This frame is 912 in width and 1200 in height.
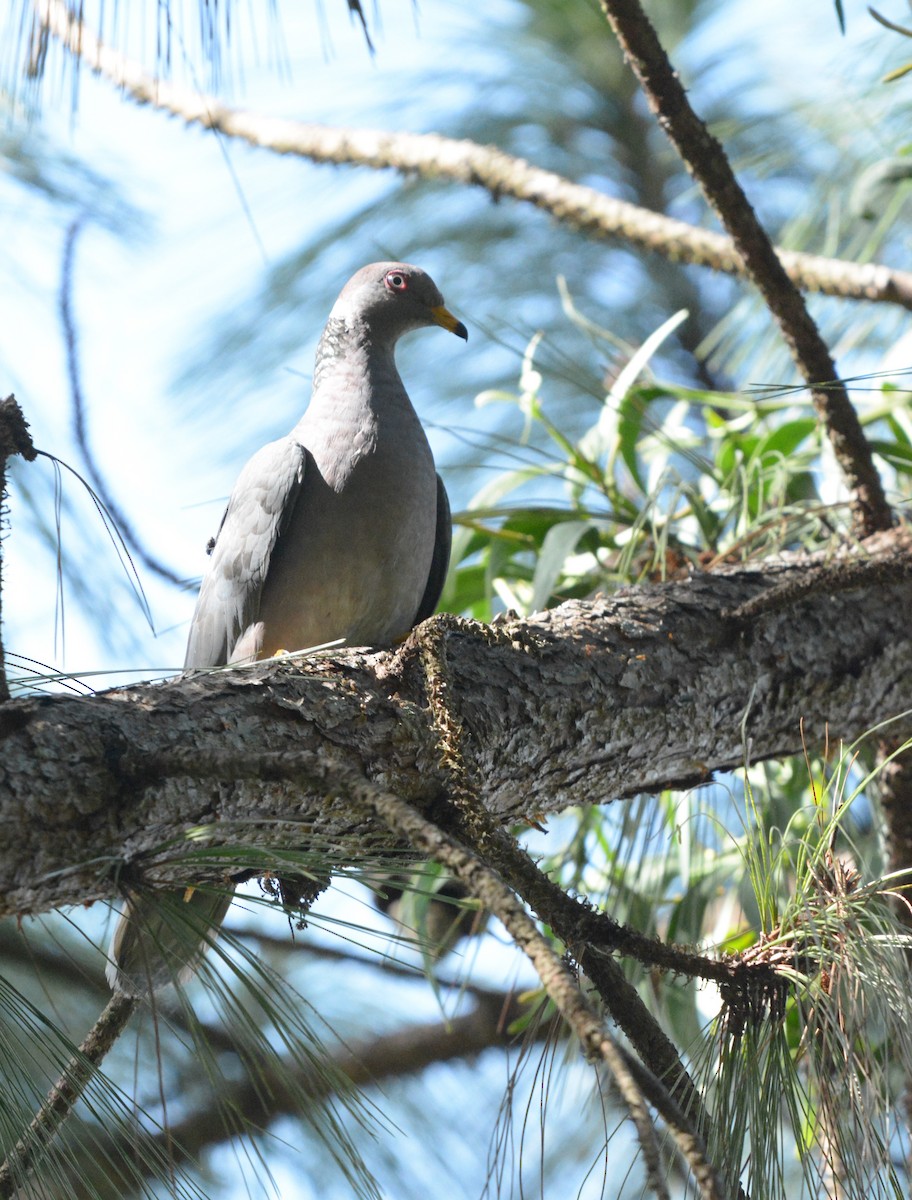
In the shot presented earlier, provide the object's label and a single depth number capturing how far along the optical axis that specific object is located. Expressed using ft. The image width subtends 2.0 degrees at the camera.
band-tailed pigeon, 32.05
